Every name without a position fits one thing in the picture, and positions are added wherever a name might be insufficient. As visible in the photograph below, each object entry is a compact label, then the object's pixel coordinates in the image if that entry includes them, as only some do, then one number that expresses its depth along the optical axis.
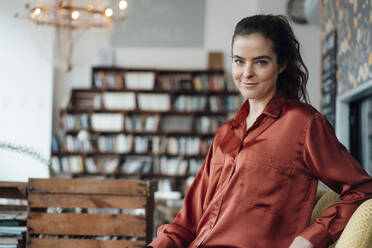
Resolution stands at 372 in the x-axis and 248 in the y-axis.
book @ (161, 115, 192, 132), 7.23
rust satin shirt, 1.21
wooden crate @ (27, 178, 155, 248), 2.04
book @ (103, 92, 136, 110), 7.09
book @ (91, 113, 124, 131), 7.06
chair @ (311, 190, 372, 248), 1.12
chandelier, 4.39
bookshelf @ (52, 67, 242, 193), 7.02
